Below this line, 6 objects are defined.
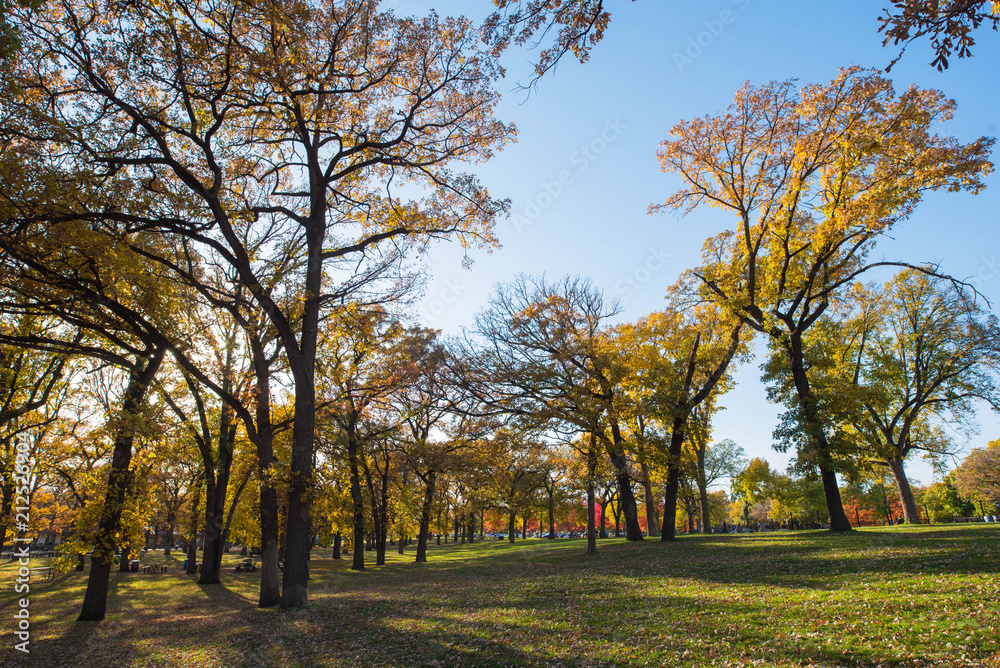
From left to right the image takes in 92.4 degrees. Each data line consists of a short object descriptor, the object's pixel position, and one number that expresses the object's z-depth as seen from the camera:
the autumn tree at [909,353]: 29.14
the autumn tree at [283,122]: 10.56
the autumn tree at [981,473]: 49.78
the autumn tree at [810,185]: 18.53
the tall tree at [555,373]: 22.23
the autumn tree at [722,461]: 62.28
